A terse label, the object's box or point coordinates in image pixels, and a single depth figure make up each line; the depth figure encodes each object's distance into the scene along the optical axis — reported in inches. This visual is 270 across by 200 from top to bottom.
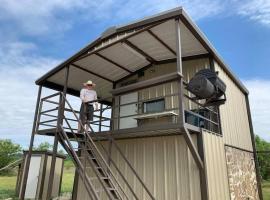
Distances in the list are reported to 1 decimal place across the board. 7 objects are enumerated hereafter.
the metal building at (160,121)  231.3
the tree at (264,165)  723.4
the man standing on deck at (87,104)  292.4
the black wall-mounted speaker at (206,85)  216.1
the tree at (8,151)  1072.2
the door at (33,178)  403.2
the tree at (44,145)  1437.7
